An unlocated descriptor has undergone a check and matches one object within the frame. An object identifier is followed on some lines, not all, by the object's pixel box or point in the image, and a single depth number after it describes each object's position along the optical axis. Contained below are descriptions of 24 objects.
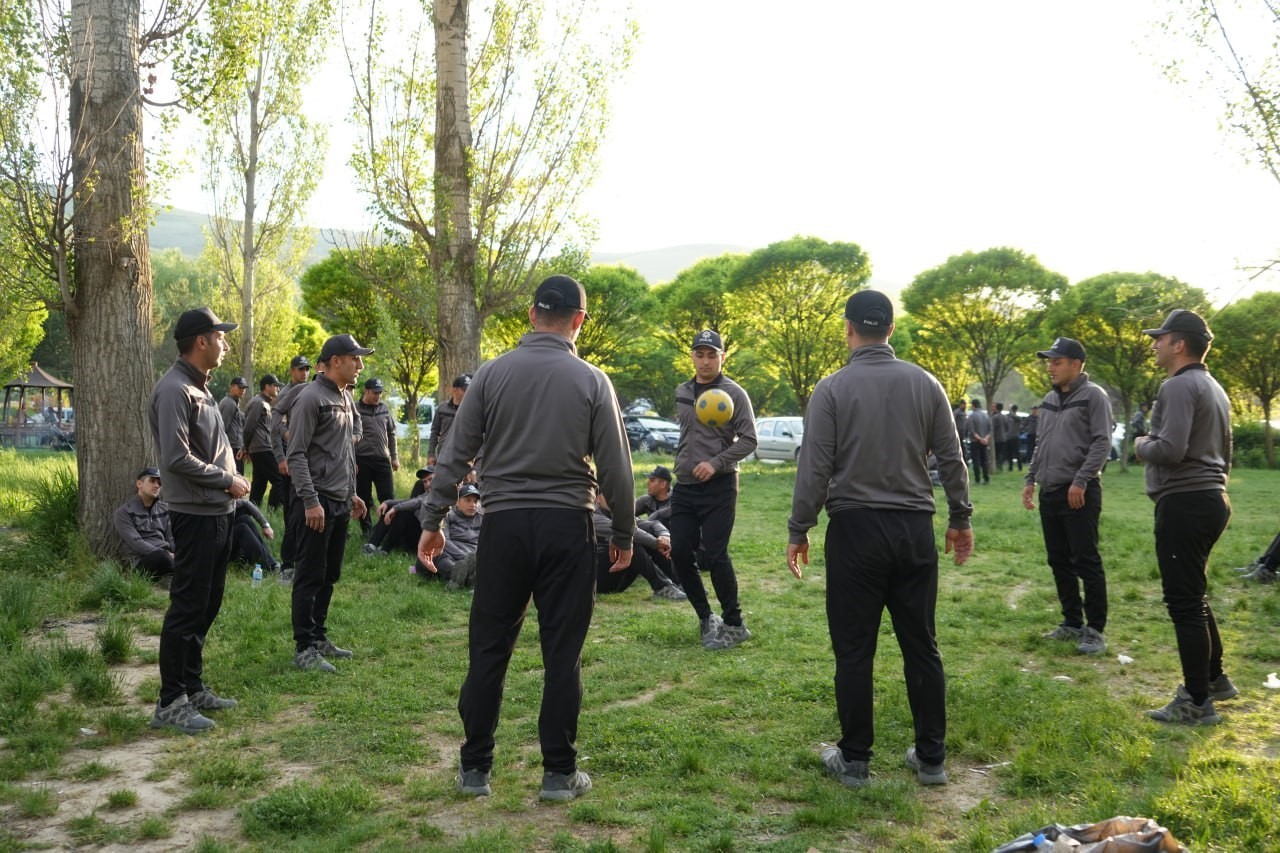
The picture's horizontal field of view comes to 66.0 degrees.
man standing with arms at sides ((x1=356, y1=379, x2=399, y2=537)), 11.23
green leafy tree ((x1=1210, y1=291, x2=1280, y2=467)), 32.12
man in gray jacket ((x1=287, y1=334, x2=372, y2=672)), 6.46
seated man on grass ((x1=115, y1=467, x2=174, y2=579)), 8.83
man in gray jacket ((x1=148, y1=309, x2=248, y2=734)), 5.25
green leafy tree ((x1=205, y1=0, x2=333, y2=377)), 23.83
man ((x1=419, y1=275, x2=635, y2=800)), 4.30
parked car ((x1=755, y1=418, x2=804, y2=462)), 31.98
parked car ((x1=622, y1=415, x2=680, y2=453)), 39.28
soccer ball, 7.02
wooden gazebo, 34.16
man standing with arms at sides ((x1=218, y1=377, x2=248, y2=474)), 11.33
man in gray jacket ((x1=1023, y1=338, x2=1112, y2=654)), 6.96
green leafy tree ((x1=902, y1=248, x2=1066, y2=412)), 35.69
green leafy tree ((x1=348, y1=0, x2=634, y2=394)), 13.05
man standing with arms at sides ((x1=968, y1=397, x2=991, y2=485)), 23.97
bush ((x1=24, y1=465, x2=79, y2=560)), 9.30
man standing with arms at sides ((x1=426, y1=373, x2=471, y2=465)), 11.27
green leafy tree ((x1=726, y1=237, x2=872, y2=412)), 37.06
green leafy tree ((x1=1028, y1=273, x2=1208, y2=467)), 30.78
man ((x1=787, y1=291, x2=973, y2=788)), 4.56
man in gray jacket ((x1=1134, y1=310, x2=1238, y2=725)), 5.44
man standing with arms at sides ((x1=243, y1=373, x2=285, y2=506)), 11.88
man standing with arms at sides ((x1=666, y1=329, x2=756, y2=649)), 7.04
